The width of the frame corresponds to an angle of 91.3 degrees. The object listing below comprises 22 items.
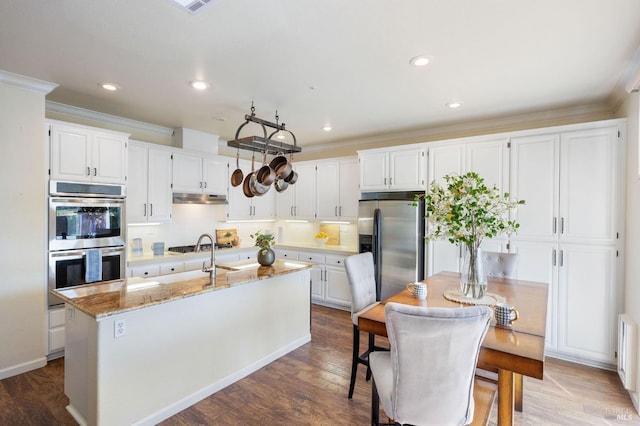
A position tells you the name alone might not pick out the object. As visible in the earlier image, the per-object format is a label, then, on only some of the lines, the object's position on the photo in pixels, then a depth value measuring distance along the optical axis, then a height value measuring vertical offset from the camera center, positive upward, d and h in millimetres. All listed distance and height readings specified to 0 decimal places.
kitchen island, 2018 -999
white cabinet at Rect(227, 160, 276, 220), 5348 +101
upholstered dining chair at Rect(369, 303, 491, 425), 1388 -688
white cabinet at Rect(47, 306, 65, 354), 3160 -1234
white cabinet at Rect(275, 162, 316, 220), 5508 +276
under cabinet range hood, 4566 +182
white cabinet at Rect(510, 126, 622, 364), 3076 -174
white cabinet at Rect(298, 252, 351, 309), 4879 -1116
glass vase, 2240 -457
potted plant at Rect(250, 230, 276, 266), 3279 -419
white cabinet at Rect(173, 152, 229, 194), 4574 +574
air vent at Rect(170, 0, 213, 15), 1784 +1192
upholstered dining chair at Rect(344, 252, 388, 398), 2586 -714
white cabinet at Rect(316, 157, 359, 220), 5027 +370
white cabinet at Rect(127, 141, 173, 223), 4047 +343
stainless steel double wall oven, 3141 -237
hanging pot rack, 2697 +606
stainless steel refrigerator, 4055 -360
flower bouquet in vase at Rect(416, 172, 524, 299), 2150 -31
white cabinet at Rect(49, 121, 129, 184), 3170 +601
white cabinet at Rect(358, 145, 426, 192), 4133 +601
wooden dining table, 1491 -661
